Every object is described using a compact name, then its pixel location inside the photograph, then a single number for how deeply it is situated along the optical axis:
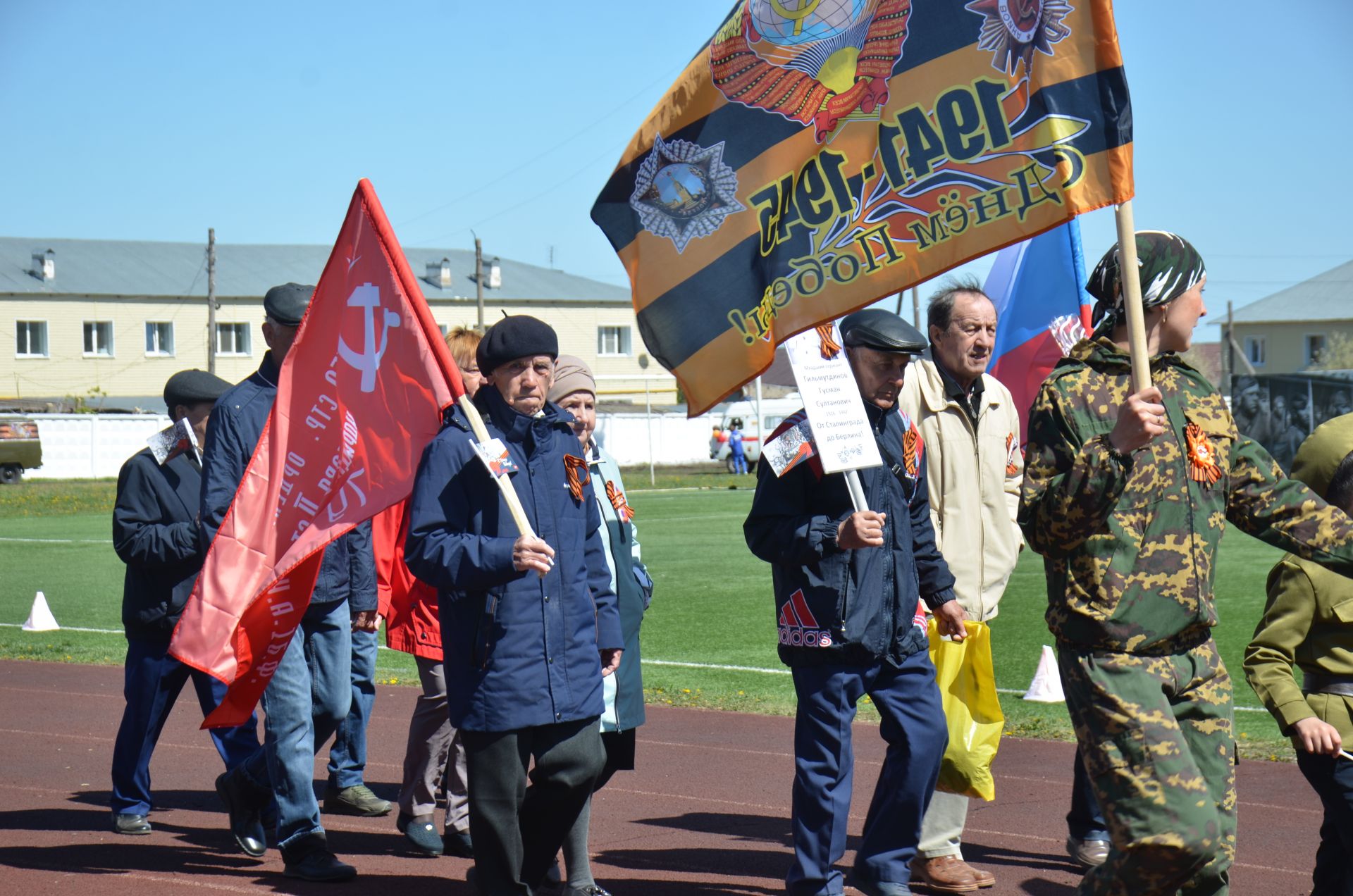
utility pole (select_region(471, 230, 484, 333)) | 63.09
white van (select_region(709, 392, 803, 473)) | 61.09
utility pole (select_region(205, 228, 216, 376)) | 56.94
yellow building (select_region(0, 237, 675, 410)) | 74.44
